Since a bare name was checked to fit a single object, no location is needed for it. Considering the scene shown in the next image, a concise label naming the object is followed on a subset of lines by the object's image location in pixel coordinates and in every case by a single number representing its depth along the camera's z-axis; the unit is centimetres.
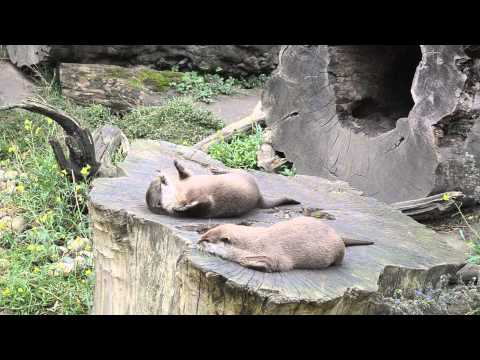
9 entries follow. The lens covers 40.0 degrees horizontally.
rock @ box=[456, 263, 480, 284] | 477
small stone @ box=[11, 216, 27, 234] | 586
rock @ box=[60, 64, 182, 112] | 909
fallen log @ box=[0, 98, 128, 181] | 574
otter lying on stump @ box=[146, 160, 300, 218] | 413
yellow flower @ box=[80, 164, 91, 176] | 588
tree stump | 332
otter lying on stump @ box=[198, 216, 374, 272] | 351
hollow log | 559
